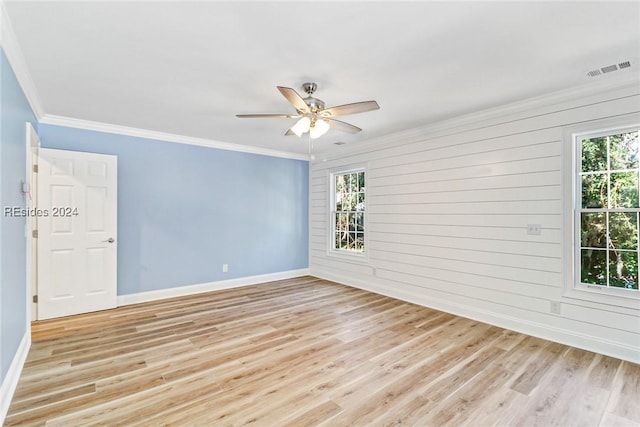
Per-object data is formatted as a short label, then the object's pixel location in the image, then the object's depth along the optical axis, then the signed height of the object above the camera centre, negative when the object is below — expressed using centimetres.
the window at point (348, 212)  557 +5
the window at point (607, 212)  285 +3
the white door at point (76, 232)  378 -25
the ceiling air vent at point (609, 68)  255 +127
